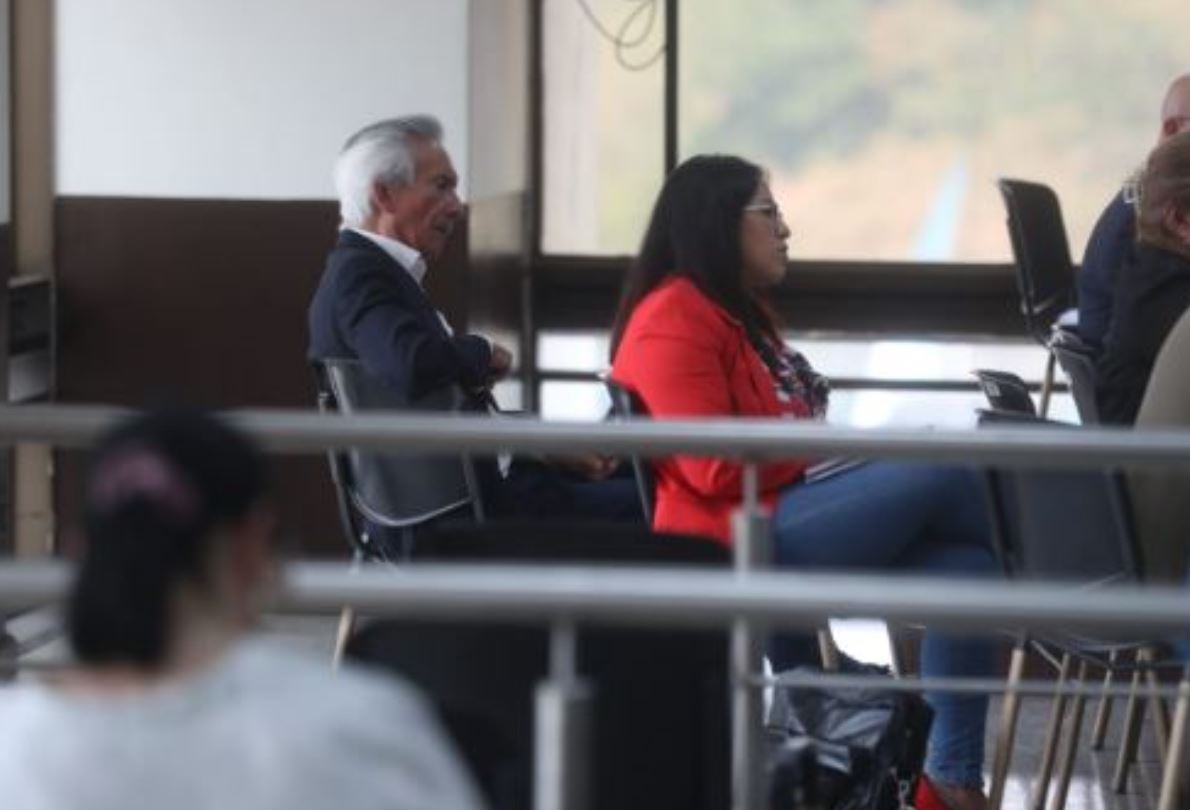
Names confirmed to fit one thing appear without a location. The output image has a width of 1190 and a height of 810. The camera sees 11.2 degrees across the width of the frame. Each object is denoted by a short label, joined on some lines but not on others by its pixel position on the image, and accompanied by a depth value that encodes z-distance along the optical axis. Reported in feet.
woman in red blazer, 31.88
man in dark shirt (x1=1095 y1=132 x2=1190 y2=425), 35.16
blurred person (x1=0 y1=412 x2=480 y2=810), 12.94
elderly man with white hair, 34.42
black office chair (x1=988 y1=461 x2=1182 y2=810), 29.16
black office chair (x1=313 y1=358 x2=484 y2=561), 33.76
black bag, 27.43
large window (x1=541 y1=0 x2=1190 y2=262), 58.26
